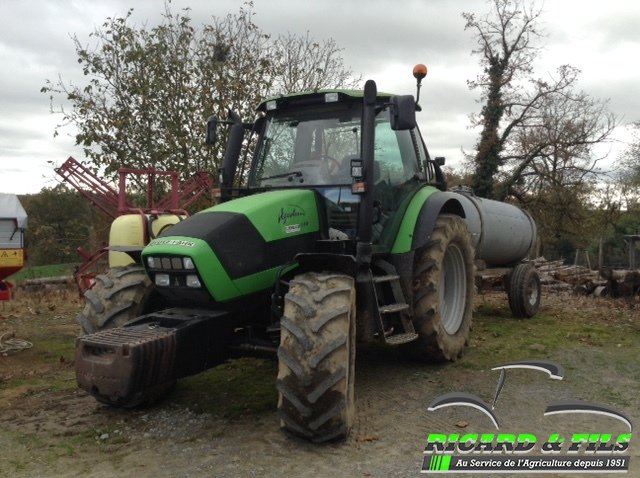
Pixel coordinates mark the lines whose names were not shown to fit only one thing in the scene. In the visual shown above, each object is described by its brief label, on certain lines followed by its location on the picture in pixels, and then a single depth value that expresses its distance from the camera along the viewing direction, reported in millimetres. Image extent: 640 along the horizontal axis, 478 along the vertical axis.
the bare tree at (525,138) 26781
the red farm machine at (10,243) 6688
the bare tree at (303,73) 15438
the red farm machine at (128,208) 8508
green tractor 3840
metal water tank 8023
